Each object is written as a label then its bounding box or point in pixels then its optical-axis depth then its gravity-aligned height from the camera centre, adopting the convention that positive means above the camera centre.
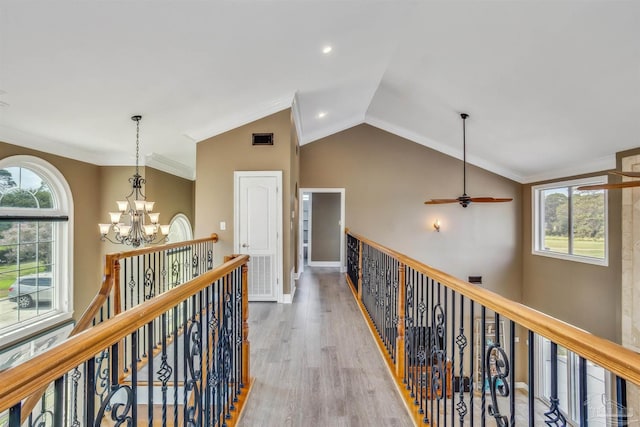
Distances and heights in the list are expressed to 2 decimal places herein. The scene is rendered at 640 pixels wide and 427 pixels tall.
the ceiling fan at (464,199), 5.50 +0.32
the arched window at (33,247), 4.17 -0.43
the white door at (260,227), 5.15 -0.16
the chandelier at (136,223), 4.34 -0.09
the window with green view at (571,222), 5.70 -0.06
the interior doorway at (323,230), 9.17 -0.35
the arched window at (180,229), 7.48 -0.30
